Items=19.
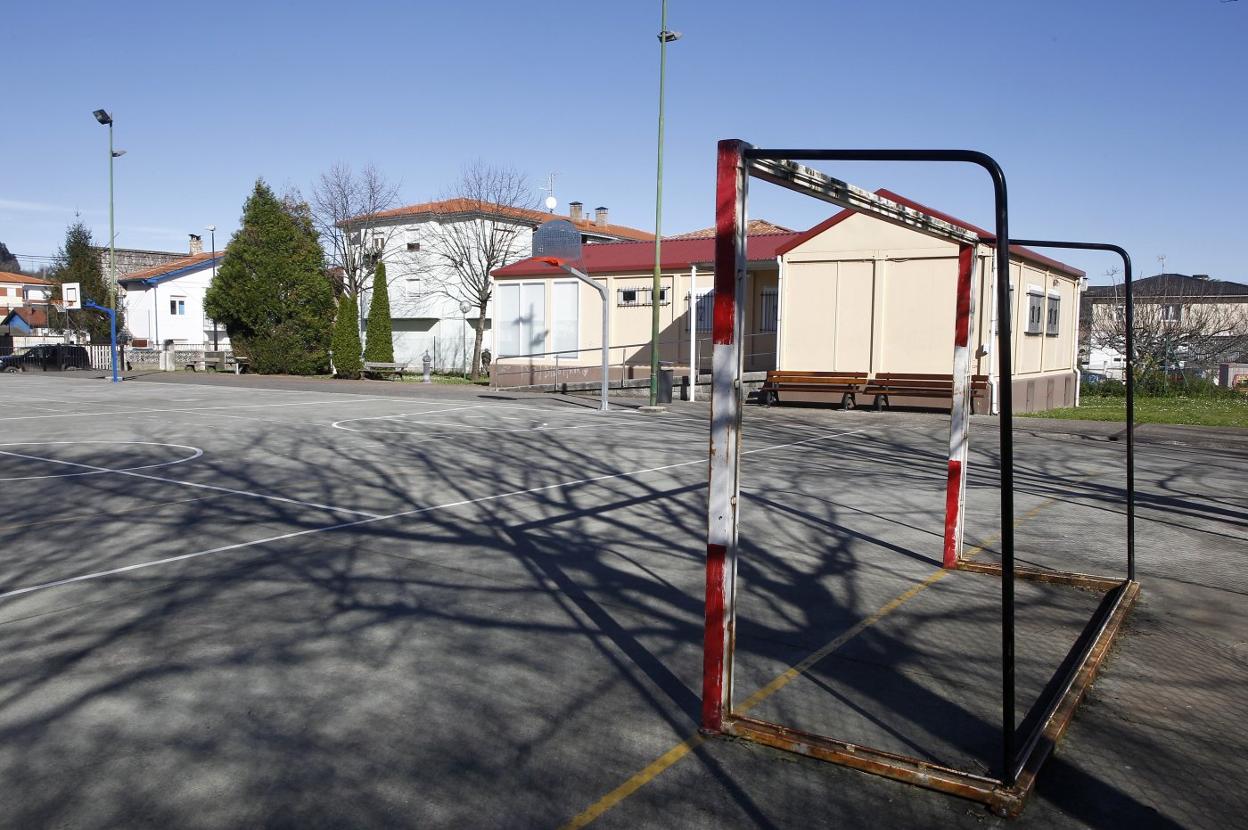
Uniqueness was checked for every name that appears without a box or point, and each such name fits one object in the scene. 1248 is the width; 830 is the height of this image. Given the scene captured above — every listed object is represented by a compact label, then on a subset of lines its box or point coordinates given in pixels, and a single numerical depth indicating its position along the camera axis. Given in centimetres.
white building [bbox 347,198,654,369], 4853
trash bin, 2389
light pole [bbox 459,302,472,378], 4972
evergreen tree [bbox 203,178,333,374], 4216
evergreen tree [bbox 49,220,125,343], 5881
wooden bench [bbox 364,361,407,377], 3862
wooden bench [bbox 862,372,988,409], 2250
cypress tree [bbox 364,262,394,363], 4041
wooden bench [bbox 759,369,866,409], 2345
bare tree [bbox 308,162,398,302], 5181
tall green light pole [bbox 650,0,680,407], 2284
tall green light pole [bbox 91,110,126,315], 4006
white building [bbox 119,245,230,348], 6059
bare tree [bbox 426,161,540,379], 4728
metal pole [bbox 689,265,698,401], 2422
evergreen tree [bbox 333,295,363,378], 3975
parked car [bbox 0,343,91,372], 4616
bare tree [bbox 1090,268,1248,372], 3817
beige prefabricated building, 2295
